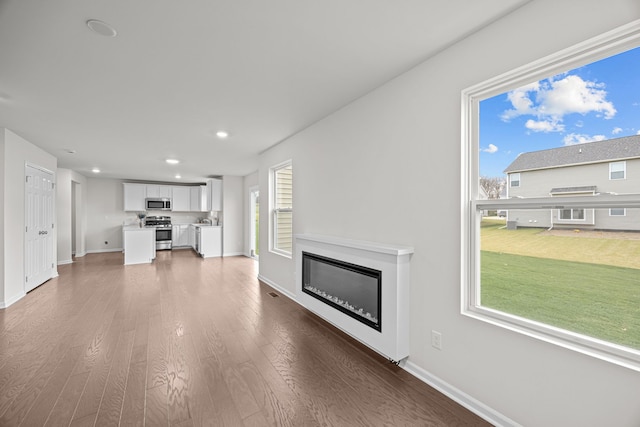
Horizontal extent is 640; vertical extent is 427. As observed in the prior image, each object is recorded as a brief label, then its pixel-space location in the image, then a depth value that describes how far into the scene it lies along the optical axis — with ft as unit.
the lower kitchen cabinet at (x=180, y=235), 30.55
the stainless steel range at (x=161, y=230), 29.25
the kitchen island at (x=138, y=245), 22.24
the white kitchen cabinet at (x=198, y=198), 29.25
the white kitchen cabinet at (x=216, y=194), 27.25
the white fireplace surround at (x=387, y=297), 7.00
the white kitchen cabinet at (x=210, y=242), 25.58
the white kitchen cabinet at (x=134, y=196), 28.50
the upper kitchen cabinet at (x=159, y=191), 29.55
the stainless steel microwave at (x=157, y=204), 29.32
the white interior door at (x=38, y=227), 14.11
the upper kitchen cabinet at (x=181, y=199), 30.63
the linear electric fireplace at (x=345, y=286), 7.82
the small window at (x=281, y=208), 15.56
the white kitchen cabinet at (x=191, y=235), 31.17
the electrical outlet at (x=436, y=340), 6.47
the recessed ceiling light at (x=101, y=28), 5.36
